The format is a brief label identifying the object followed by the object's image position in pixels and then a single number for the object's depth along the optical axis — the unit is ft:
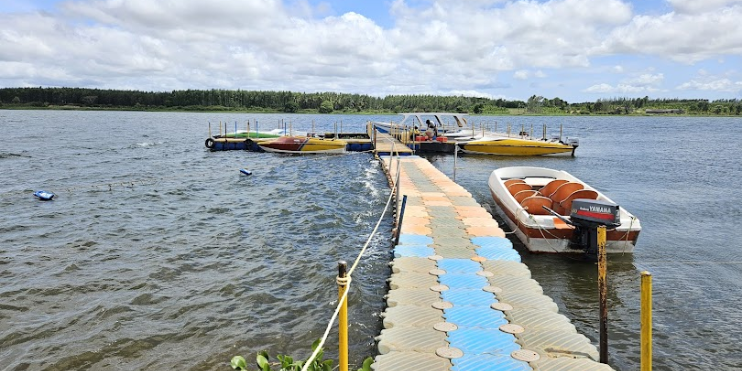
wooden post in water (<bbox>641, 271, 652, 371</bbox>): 15.99
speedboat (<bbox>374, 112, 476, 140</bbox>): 134.72
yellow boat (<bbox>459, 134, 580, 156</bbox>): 119.44
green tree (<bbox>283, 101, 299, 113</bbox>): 603.26
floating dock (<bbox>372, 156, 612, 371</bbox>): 17.85
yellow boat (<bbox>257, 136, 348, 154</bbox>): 120.67
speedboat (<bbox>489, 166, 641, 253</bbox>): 33.50
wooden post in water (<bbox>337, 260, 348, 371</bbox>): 13.27
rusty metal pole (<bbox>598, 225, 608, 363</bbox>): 20.49
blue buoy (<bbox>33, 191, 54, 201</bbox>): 60.23
